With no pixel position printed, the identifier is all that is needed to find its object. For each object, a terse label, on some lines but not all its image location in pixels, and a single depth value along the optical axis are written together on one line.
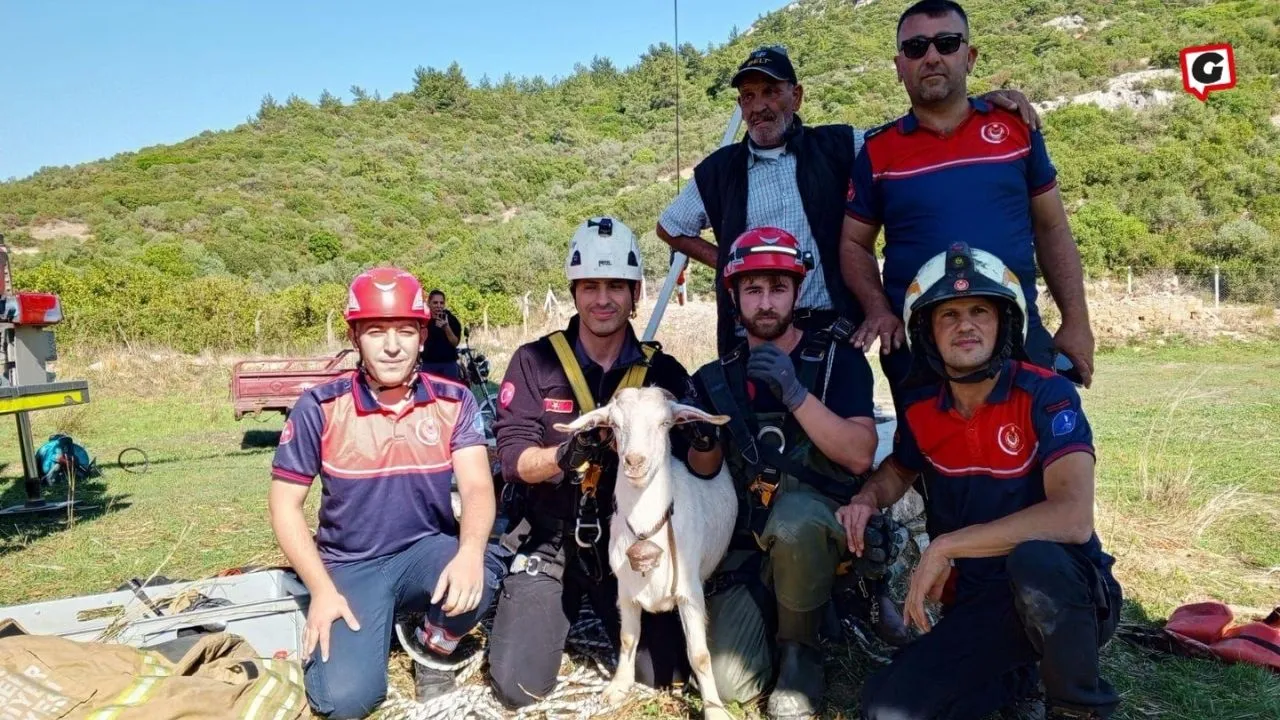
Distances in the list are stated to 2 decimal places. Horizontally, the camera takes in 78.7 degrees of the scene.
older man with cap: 5.21
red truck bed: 14.73
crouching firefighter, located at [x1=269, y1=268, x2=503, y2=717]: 4.21
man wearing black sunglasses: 4.41
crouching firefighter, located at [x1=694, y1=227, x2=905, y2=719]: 4.05
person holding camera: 12.31
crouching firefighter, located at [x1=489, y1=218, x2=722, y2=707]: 4.41
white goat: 3.76
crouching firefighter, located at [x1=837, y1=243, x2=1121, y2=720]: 3.33
